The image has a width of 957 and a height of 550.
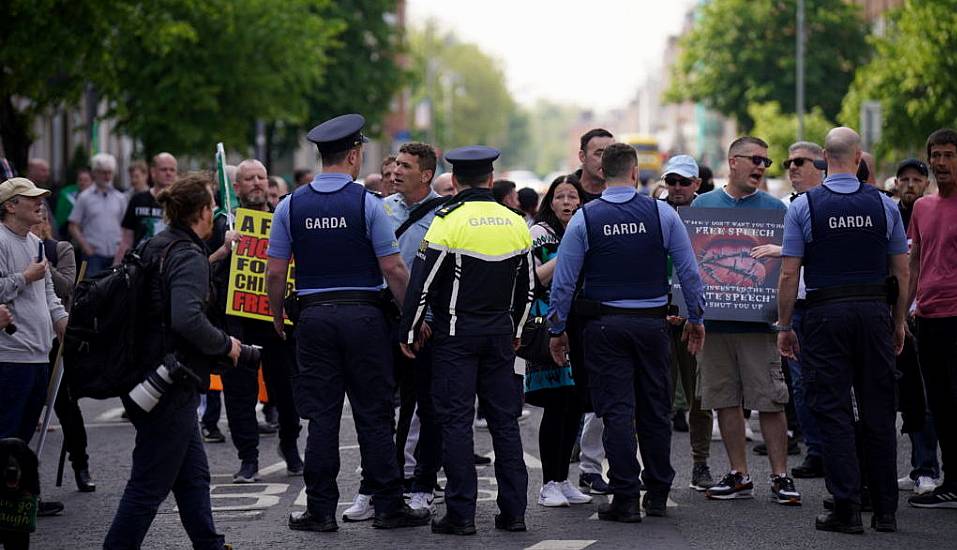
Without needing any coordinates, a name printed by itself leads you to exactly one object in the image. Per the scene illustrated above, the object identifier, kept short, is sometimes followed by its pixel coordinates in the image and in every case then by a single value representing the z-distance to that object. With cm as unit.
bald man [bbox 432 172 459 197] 2393
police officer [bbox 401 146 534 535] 1569
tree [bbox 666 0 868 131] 11371
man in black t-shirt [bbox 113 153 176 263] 2635
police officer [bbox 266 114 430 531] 1567
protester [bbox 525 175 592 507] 1738
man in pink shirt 1702
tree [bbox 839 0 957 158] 5598
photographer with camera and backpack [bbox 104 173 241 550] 1304
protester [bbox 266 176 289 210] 2432
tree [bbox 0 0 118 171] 3657
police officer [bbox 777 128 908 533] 1572
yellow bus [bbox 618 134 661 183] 15169
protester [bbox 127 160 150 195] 3058
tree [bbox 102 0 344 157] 5319
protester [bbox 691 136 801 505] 1765
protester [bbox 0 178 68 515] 1623
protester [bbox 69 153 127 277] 3194
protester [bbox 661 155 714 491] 1866
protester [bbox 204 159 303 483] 1911
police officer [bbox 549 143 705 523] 1623
